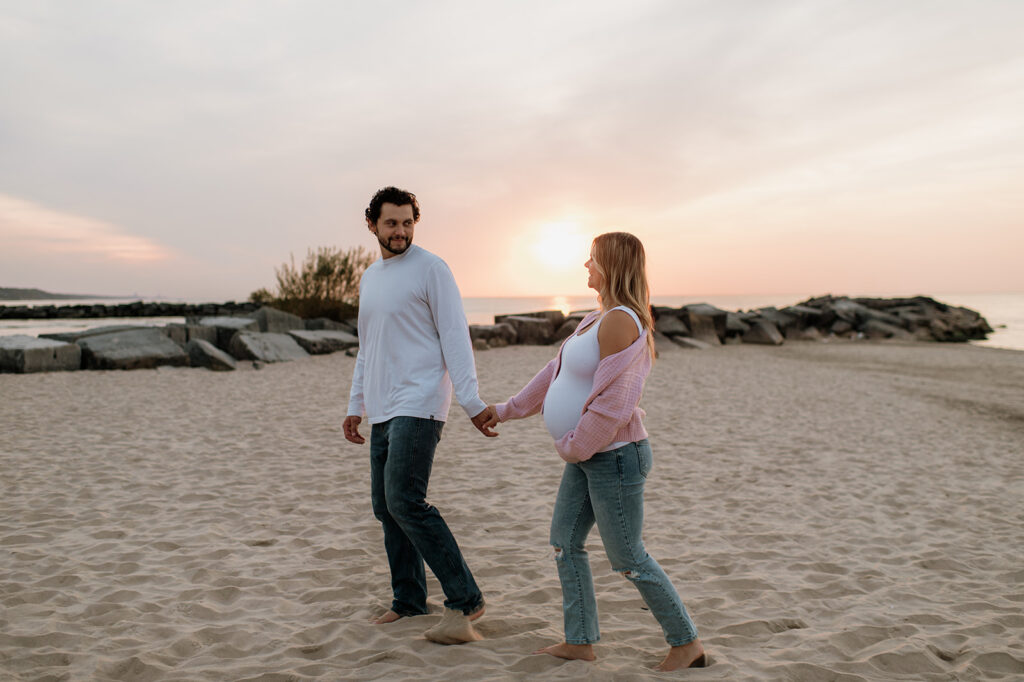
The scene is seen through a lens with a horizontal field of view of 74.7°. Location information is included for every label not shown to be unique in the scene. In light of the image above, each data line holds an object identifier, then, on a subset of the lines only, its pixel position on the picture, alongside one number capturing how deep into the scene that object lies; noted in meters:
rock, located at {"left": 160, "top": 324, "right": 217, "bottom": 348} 16.07
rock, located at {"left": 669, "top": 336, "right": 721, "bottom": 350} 20.31
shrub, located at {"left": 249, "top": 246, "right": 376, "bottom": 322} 21.72
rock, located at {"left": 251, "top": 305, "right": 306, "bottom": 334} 18.39
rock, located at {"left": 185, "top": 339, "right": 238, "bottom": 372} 13.76
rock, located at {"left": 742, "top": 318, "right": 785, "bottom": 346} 23.38
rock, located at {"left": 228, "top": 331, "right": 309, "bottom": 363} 15.15
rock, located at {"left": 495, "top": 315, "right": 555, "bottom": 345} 20.25
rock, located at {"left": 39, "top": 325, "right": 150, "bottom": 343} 14.58
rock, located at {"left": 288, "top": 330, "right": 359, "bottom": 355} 16.83
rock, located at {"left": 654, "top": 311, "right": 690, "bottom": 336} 21.98
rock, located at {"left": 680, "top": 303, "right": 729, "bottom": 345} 22.55
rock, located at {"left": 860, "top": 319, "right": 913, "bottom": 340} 26.41
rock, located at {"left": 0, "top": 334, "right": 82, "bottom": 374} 12.35
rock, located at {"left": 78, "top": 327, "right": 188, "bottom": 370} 13.29
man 2.82
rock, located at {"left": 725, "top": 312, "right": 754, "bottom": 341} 23.44
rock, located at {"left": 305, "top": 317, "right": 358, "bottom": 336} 19.61
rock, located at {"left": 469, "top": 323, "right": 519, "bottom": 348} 19.00
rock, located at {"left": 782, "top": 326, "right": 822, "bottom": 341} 25.91
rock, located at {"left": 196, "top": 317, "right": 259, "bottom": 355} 16.69
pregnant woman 2.43
